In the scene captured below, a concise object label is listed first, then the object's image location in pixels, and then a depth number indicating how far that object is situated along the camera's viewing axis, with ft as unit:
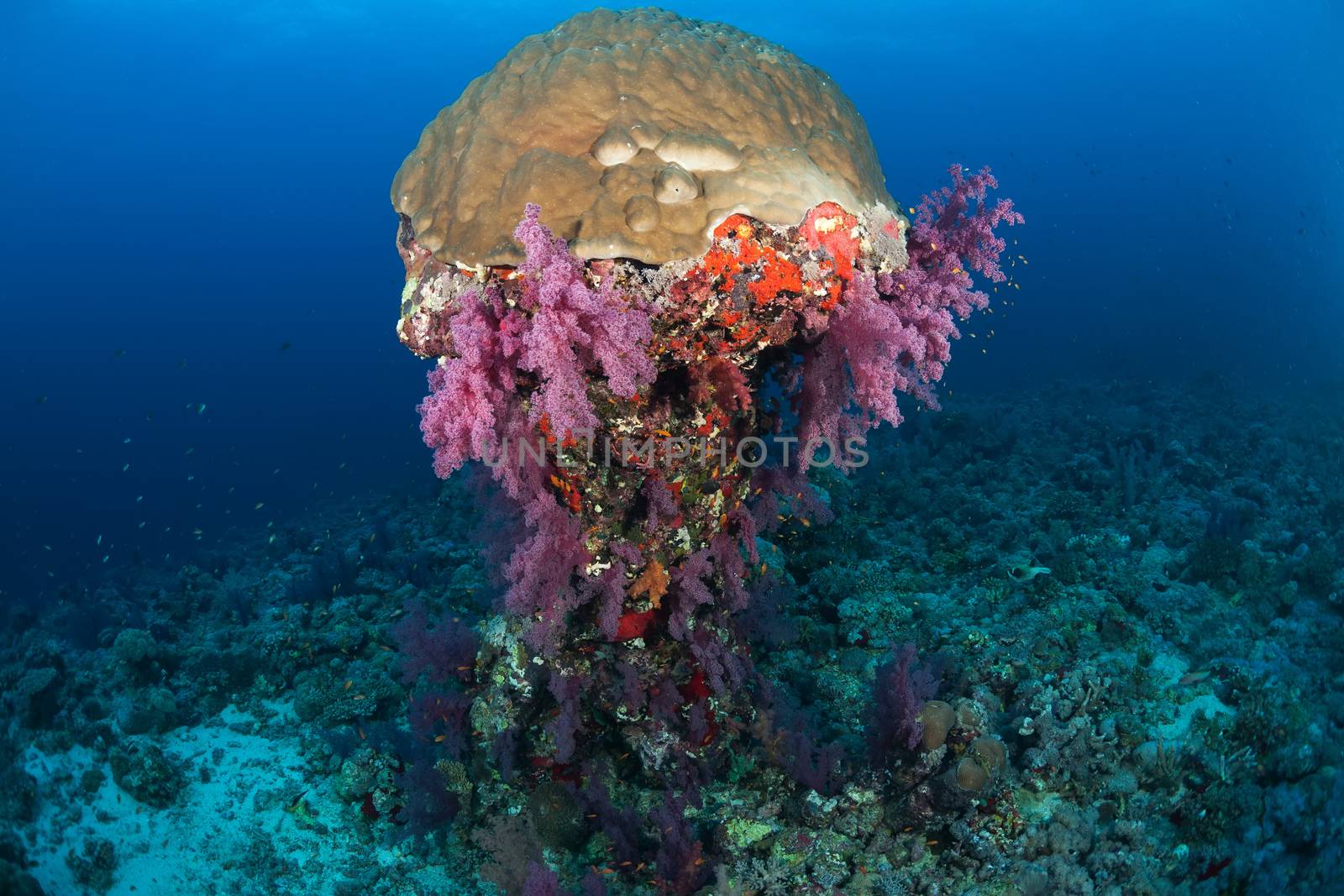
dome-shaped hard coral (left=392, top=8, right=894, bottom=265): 10.24
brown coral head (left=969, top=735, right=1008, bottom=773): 13.64
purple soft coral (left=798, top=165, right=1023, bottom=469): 10.92
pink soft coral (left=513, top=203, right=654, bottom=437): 9.45
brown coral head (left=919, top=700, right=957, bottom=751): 13.83
